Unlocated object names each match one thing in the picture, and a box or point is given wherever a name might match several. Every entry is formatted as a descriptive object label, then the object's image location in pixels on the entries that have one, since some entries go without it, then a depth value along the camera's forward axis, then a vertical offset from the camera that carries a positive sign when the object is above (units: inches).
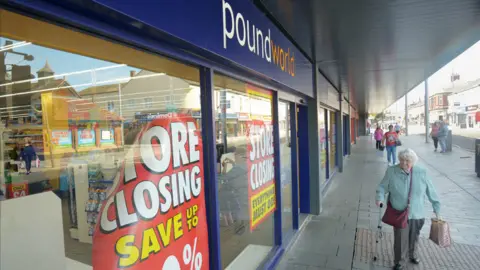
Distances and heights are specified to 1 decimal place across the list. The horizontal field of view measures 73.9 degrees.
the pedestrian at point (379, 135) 635.5 -26.2
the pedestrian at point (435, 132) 689.6 -26.6
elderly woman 142.6 -32.9
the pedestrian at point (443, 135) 608.4 -30.4
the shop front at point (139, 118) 65.7 +4.3
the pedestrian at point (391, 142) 436.5 -28.1
